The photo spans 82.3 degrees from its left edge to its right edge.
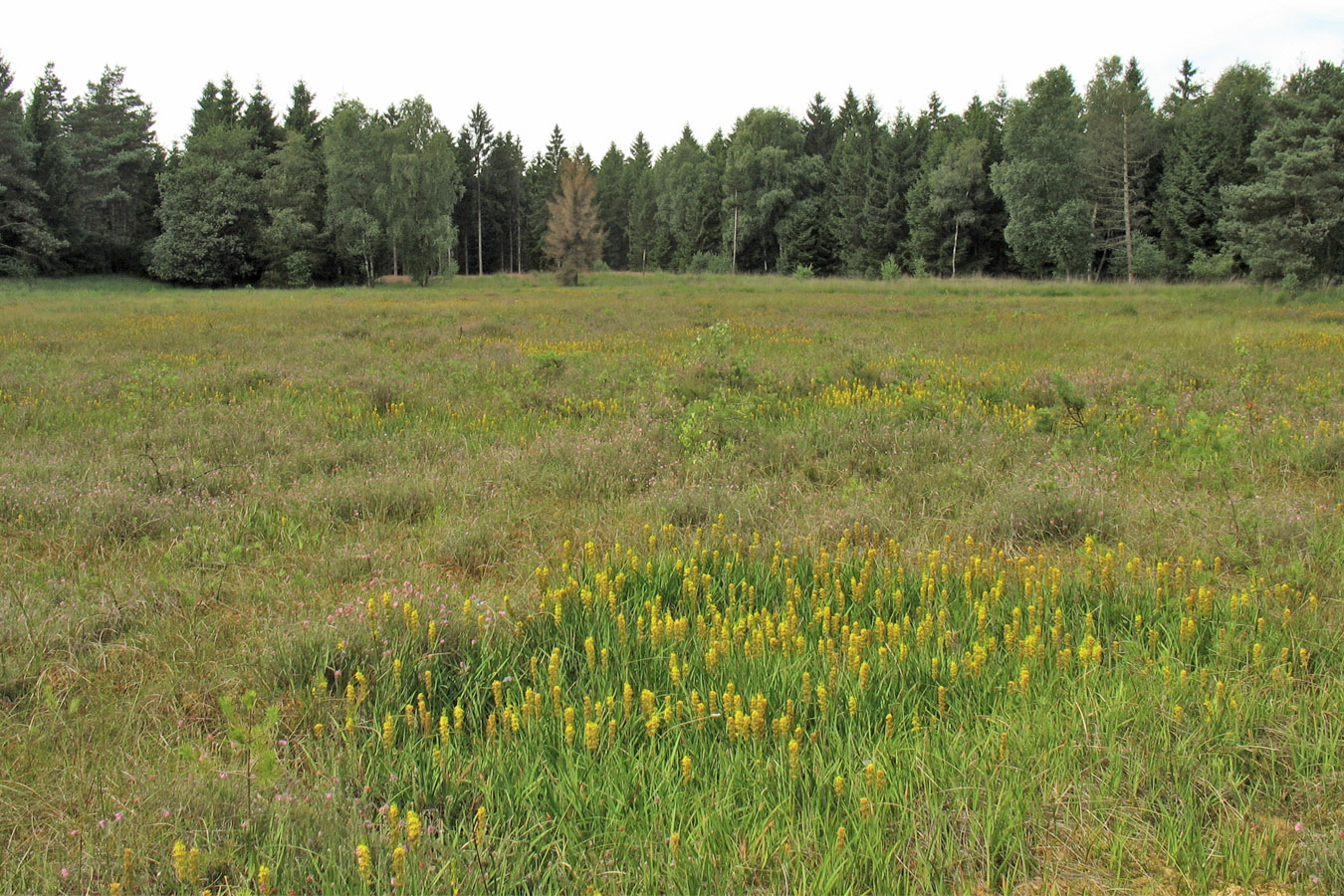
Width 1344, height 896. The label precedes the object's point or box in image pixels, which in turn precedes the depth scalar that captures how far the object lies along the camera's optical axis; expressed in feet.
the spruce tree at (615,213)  276.88
